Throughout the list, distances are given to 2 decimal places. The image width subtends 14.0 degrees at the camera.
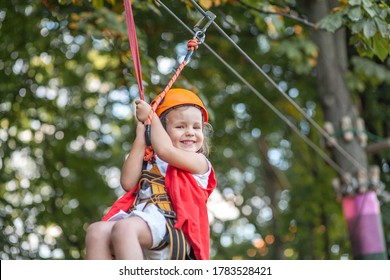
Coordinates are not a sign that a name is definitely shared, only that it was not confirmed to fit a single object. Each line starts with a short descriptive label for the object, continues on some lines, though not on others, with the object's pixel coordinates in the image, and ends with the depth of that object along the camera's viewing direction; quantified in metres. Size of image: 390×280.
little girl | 6.13
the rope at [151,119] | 6.46
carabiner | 7.02
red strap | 6.56
